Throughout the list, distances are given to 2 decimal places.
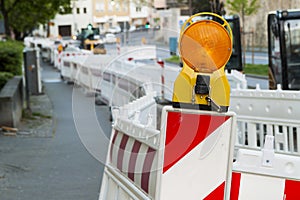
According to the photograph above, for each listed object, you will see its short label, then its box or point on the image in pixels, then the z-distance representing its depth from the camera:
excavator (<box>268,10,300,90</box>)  15.56
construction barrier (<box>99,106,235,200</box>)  3.61
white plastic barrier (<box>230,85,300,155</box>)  8.22
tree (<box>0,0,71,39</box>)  28.55
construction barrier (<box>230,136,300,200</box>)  3.46
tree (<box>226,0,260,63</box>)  33.62
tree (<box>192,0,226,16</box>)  28.04
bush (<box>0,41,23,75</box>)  17.80
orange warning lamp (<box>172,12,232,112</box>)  3.60
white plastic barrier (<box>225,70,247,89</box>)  13.27
